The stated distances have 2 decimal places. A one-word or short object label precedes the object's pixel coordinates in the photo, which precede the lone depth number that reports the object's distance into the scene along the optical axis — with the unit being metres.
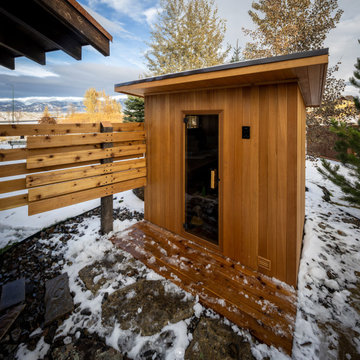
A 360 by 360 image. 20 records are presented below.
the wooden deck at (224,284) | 2.08
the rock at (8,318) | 1.99
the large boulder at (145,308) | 2.08
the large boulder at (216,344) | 1.78
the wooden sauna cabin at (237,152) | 2.45
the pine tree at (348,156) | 4.30
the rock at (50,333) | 1.93
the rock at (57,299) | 2.16
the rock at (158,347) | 1.79
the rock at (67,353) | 1.77
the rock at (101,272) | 2.61
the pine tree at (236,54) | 16.75
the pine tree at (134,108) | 7.30
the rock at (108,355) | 1.76
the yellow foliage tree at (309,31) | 7.56
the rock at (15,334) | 1.95
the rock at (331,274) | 2.78
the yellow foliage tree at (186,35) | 12.38
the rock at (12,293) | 2.30
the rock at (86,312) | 2.19
